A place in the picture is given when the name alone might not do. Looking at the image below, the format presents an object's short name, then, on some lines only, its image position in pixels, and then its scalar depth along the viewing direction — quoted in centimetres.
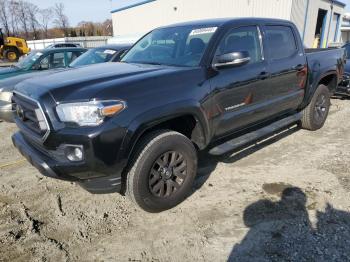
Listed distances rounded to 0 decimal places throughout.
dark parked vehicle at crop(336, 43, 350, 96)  759
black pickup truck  262
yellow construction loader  2747
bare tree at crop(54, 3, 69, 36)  7256
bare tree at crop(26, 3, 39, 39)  6800
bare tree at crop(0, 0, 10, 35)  6334
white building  1644
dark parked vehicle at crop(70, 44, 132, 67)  709
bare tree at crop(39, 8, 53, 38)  7135
